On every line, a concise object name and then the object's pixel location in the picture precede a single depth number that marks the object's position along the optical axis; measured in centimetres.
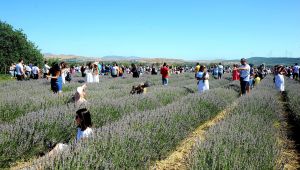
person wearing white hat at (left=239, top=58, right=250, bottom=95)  1181
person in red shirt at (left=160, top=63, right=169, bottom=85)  1605
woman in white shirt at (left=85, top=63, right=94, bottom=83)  1714
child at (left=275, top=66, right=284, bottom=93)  1405
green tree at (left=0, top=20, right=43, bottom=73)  3884
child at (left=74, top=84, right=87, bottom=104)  750
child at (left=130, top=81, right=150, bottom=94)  1037
